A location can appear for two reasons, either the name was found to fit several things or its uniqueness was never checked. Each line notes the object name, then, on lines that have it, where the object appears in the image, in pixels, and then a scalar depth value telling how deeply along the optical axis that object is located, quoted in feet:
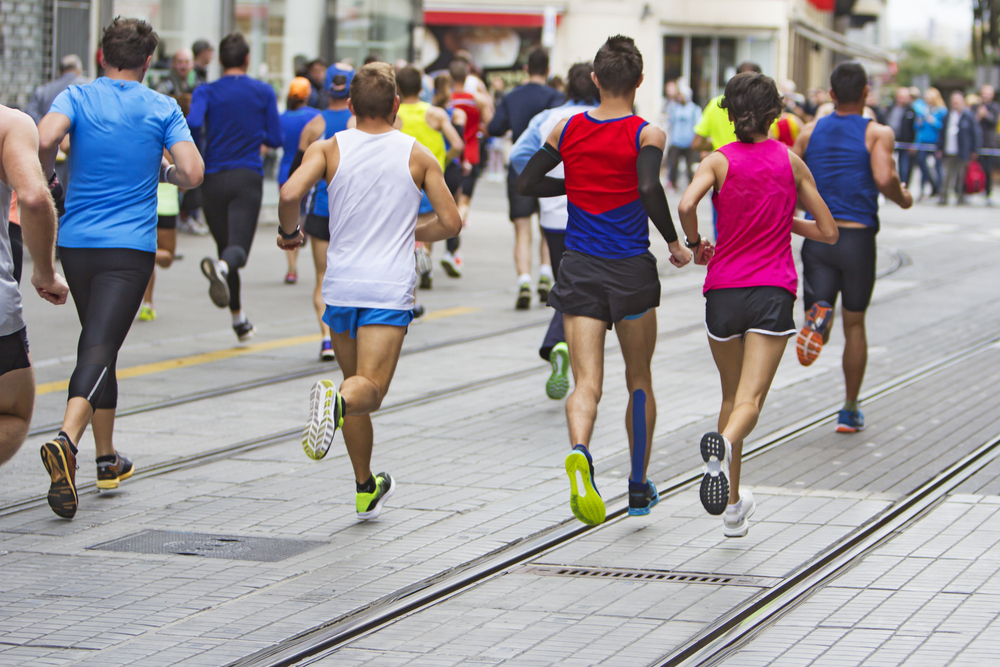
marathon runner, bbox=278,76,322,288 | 82.43
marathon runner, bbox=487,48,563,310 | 78.48
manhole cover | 36.03
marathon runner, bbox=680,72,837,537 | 36.42
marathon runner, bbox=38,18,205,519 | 39.45
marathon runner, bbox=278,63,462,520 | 37.47
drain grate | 33.55
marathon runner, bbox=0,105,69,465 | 33.09
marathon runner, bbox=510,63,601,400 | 54.65
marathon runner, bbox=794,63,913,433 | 50.31
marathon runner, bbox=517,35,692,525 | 36.91
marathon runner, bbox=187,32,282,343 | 66.13
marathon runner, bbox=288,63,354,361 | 60.95
